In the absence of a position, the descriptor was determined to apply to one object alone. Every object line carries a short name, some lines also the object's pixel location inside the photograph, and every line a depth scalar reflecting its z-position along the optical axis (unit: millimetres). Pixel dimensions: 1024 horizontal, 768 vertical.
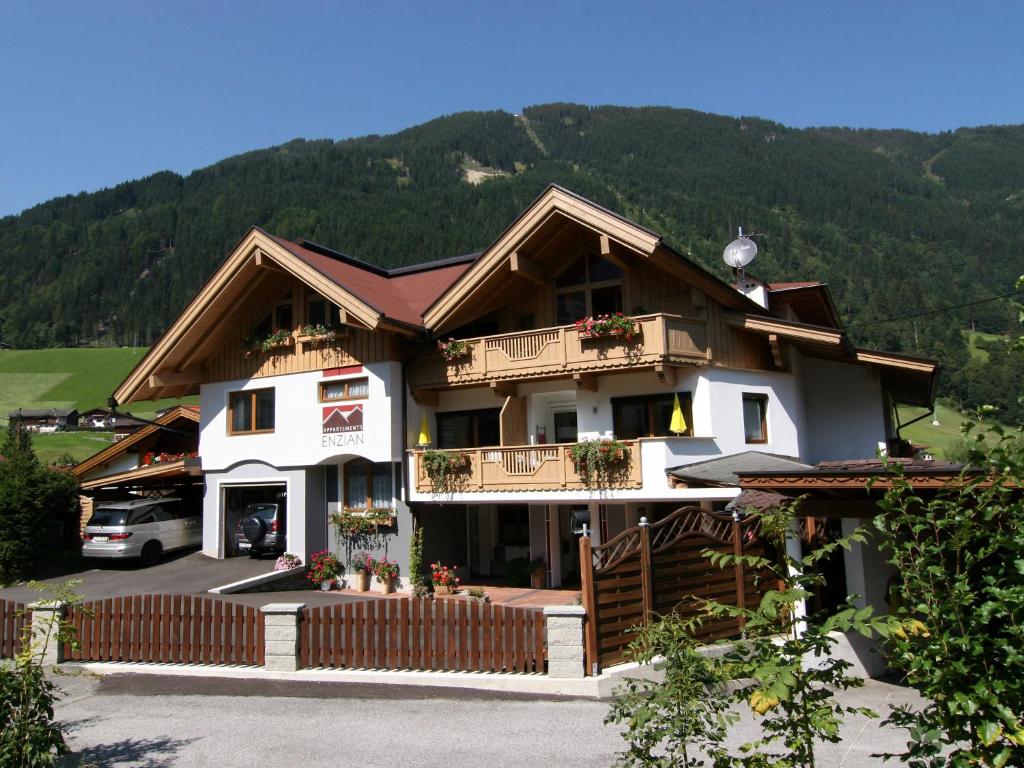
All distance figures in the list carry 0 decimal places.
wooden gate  11219
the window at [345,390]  21812
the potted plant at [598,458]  18719
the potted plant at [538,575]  20844
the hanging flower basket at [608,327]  19000
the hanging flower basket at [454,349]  20922
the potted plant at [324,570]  21219
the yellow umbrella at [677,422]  19000
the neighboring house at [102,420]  75688
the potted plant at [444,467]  20484
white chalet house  19438
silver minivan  22766
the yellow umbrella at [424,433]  21531
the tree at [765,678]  4211
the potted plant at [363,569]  21078
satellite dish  23377
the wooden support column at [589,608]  10984
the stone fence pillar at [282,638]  11984
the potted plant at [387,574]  20755
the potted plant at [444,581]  20516
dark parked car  22500
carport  25703
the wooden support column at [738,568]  13180
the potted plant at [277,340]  22984
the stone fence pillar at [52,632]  12547
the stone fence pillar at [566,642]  10828
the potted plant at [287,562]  21250
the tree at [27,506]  22266
